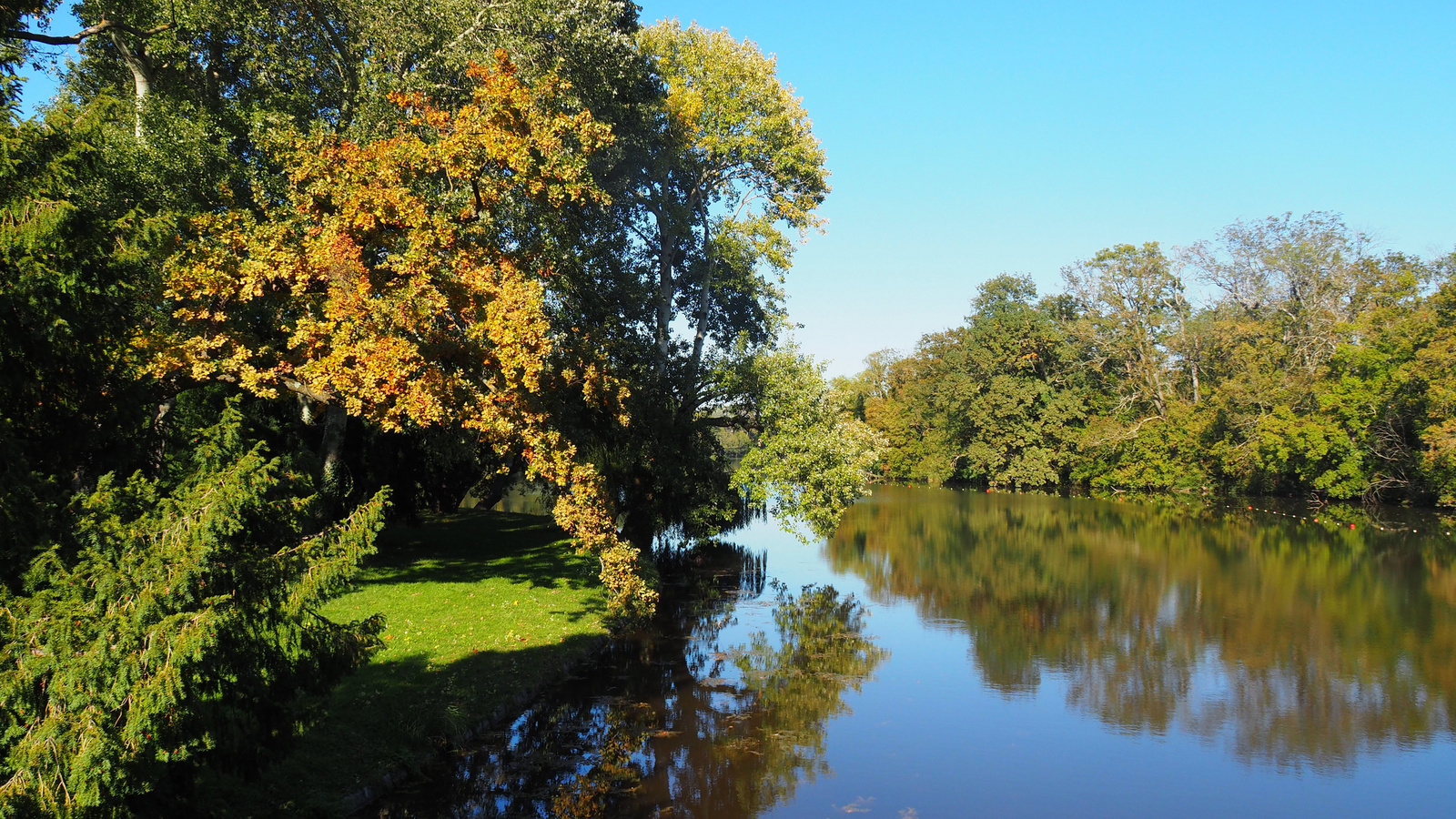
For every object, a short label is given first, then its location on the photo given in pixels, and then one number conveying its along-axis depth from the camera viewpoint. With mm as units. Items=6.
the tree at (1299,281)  54031
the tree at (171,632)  5180
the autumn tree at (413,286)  15148
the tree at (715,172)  29422
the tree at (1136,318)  63219
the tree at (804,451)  25480
